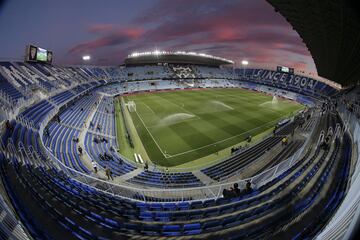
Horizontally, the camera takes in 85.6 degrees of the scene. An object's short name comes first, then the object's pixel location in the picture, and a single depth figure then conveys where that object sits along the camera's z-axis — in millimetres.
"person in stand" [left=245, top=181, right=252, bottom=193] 8909
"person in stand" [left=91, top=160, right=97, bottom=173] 15276
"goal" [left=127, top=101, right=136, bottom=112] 38019
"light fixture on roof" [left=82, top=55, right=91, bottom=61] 61972
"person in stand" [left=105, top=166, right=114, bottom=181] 14384
